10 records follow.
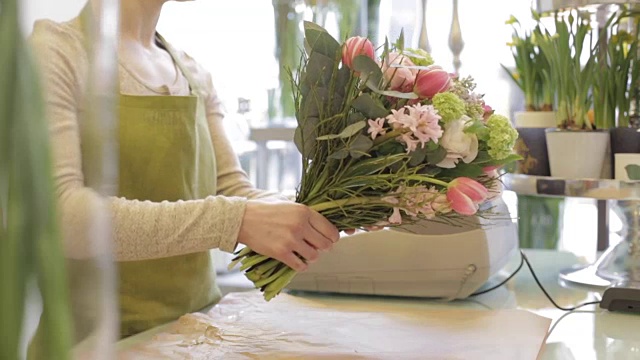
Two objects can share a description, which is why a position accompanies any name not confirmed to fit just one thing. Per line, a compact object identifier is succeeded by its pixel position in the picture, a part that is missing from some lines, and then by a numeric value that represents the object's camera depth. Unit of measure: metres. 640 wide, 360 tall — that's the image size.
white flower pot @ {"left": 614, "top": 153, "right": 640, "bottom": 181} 1.34
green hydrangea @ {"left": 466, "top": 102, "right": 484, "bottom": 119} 0.95
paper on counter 0.98
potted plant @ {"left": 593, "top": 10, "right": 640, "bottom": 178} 1.43
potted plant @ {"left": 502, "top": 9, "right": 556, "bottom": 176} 1.61
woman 1.01
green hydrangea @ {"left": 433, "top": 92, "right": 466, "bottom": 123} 0.91
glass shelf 1.32
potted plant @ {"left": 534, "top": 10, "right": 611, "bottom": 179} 1.40
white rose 0.91
